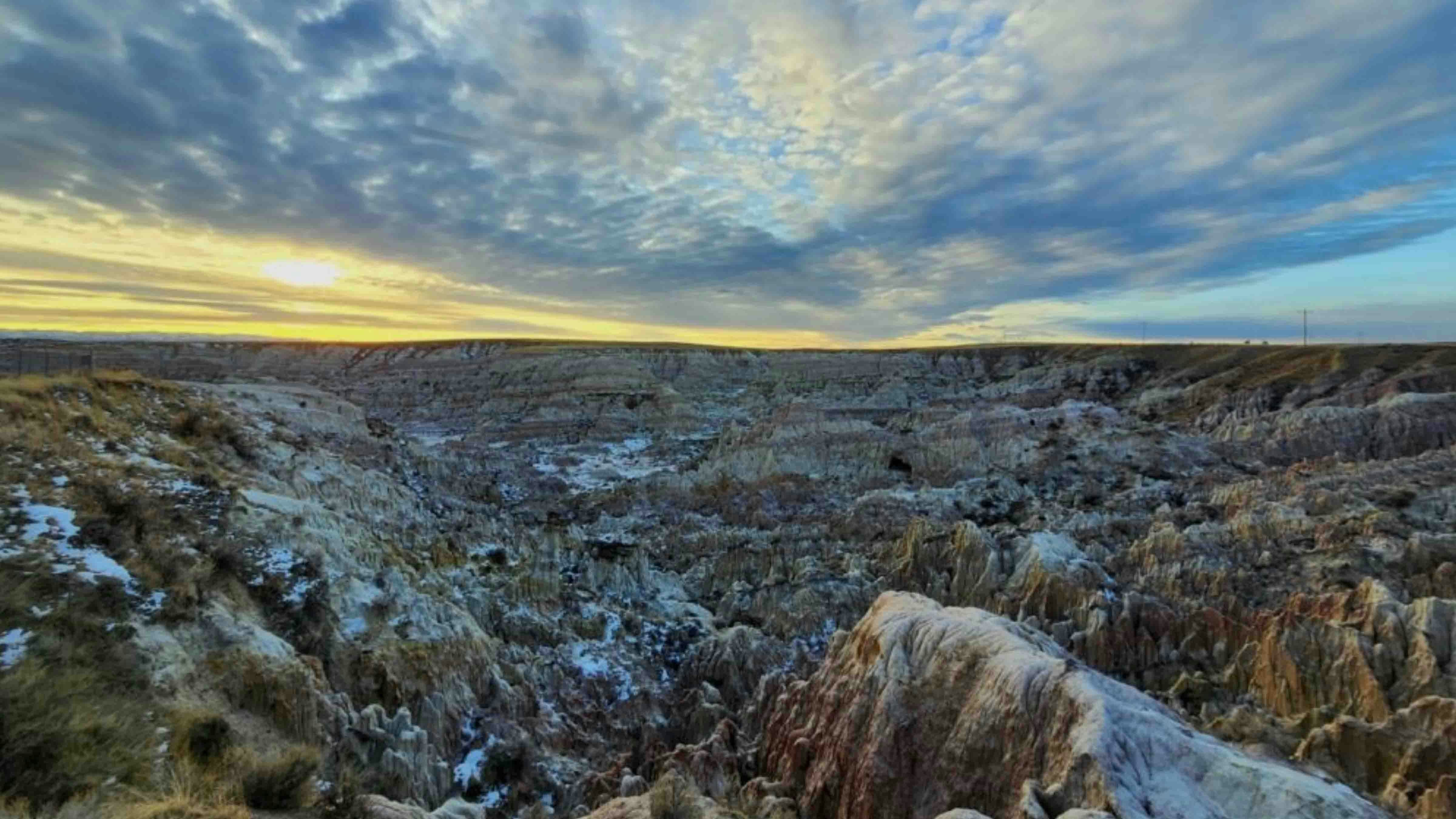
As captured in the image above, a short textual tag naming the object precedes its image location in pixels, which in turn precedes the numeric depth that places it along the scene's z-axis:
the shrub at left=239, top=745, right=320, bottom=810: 7.00
